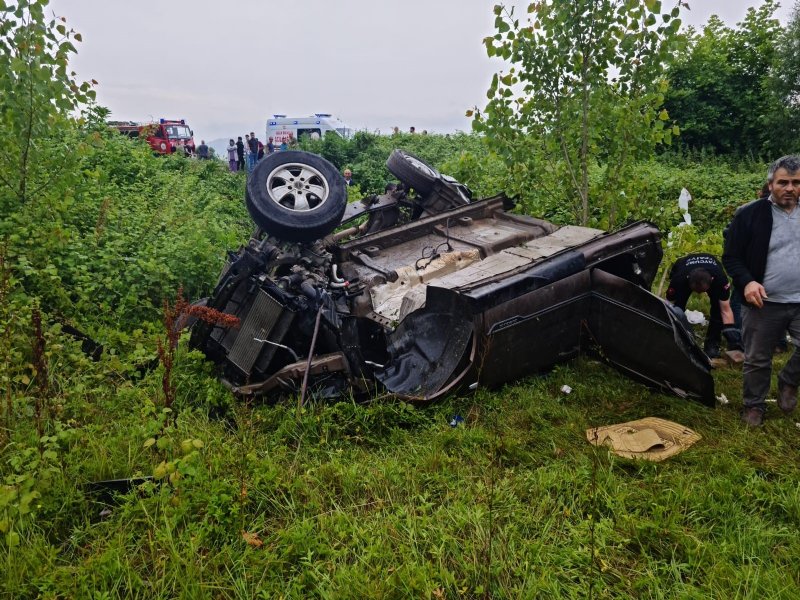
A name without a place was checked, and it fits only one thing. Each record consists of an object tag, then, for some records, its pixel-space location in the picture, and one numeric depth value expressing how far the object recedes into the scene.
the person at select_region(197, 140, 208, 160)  20.81
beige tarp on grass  3.28
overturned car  3.79
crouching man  4.68
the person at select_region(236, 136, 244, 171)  19.22
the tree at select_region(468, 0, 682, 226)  5.64
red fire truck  20.69
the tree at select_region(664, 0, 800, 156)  16.95
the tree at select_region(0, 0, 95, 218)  4.36
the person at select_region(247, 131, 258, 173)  19.05
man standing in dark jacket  3.32
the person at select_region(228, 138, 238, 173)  19.78
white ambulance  26.16
